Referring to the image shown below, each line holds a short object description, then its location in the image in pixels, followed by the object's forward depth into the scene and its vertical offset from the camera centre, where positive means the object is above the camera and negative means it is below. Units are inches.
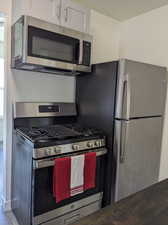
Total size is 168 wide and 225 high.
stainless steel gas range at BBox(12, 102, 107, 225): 62.2 -22.5
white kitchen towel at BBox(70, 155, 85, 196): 67.1 -28.0
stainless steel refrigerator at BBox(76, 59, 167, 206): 74.4 -7.6
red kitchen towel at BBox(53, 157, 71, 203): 63.4 -28.1
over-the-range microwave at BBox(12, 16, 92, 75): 65.1 +18.0
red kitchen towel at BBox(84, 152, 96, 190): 71.2 -27.9
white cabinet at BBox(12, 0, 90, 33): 68.1 +32.1
